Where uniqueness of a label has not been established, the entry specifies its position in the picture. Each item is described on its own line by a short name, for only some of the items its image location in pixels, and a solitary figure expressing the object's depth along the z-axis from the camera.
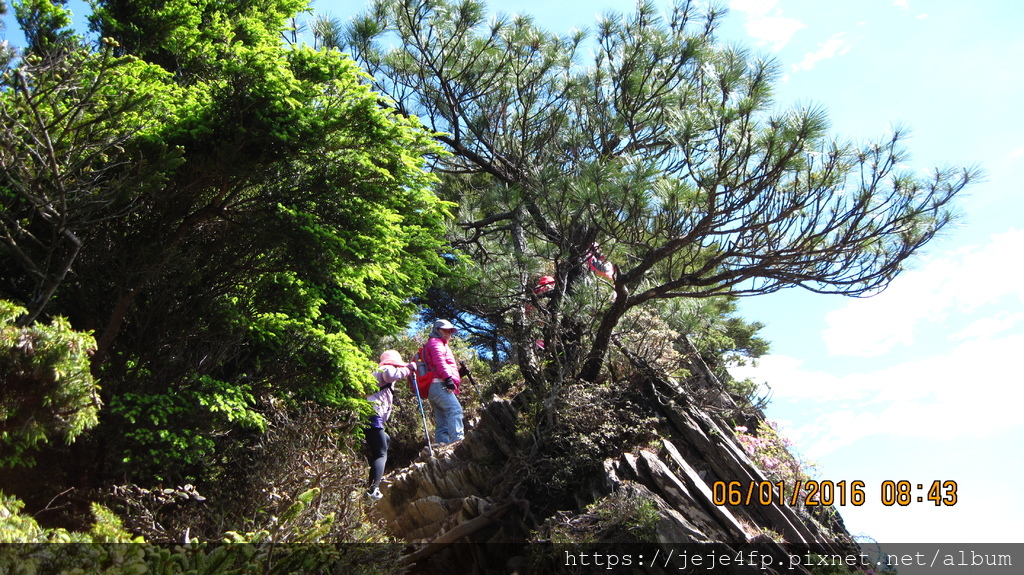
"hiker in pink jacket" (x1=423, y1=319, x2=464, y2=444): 9.60
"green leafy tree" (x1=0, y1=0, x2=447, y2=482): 5.34
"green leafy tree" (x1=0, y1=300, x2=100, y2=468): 4.24
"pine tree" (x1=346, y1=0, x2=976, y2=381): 7.00
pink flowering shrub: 8.05
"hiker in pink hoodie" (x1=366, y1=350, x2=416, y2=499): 8.37
